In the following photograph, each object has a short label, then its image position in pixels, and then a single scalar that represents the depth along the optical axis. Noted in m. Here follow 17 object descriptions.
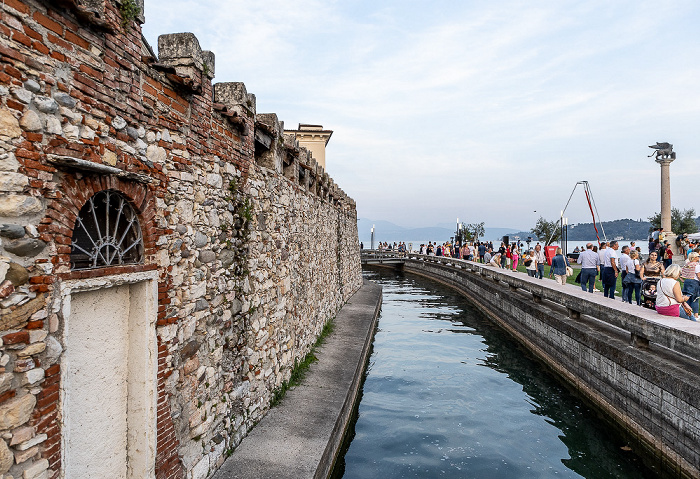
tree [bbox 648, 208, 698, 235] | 45.78
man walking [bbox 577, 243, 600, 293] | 13.30
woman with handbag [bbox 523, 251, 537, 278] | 18.38
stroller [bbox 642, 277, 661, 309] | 9.44
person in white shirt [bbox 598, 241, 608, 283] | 12.90
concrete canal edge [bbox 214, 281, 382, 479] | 5.15
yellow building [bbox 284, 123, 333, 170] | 35.25
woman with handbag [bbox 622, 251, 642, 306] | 12.05
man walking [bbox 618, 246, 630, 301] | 12.41
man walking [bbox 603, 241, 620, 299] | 12.47
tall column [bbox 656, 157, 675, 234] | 31.73
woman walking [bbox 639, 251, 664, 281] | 9.56
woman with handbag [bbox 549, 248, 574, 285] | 15.94
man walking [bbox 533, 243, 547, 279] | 17.95
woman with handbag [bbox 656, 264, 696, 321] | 8.34
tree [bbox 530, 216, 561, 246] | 59.30
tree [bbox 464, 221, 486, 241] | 72.81
